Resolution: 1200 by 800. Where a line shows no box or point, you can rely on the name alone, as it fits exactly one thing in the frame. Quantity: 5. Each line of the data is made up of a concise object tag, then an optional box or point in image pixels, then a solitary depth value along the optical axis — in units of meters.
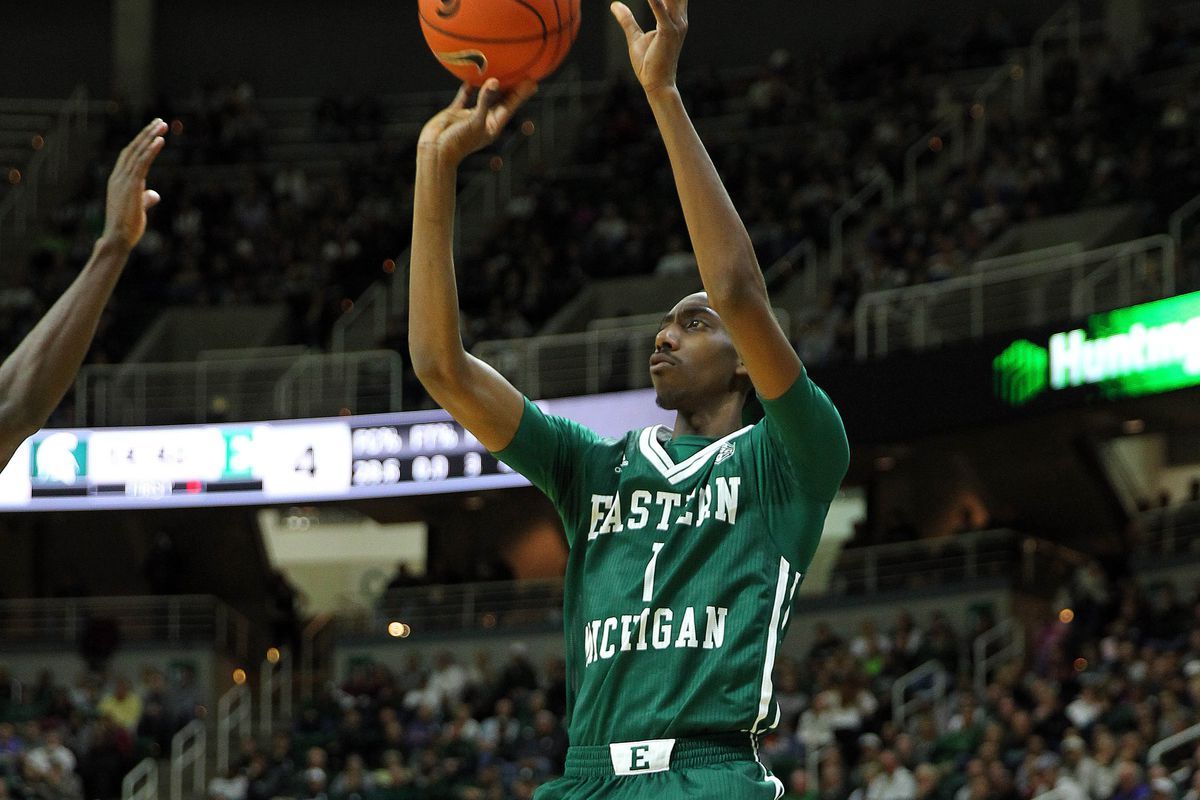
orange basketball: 4.48
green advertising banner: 18.48
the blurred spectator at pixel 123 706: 22.97
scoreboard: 23.55
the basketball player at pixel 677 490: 3.93
